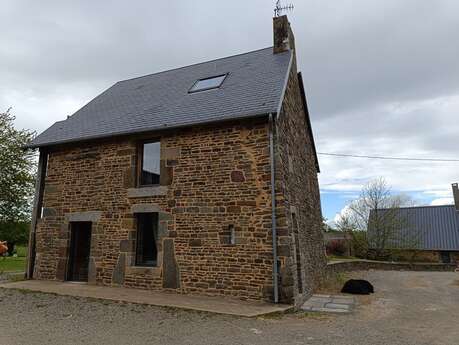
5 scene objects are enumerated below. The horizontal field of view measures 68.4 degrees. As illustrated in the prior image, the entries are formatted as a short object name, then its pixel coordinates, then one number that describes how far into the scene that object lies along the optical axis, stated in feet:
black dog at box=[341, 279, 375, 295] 31.63
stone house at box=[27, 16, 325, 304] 24.80
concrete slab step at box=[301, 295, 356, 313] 23.51
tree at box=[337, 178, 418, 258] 81.51
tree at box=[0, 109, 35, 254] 64.80
